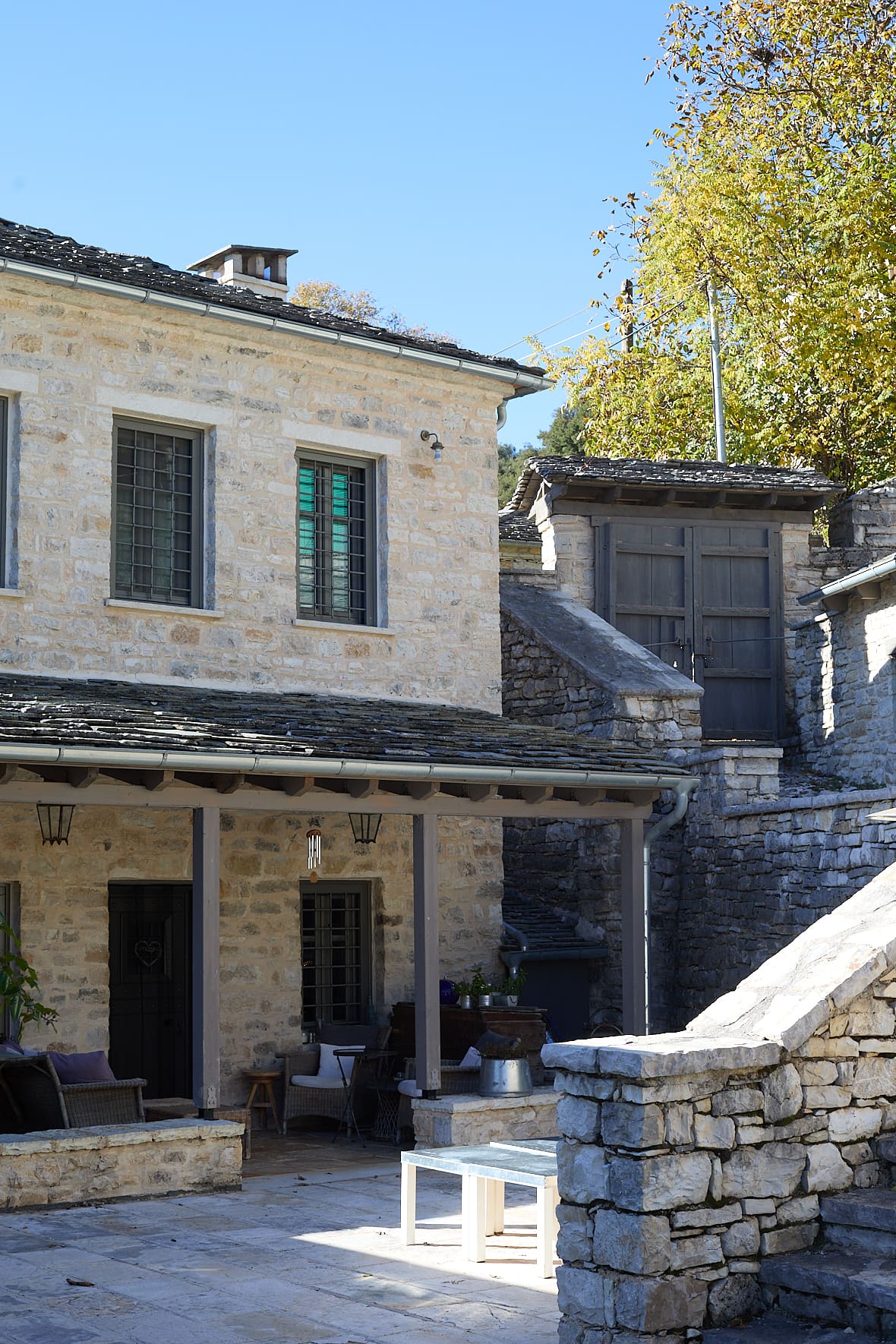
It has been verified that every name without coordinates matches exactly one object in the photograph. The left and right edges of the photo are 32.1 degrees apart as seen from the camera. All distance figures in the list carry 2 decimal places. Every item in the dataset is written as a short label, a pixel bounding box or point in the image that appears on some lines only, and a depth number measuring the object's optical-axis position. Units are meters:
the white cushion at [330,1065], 11.76
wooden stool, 11.74
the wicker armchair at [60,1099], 9.23
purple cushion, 9.64
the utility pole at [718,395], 21.42
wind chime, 11.87
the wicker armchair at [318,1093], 11.53
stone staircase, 5.18
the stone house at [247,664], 10.44
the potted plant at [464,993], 12.38
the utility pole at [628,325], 25.83
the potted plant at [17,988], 9.55
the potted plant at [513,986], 12.75
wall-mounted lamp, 13.47
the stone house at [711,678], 13.15
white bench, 6.80
